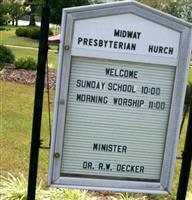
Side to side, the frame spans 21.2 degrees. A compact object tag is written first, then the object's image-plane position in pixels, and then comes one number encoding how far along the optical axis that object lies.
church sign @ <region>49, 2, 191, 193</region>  4.13
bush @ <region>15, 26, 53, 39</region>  41.34
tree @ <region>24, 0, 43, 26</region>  22.20
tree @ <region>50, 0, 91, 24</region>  41.84
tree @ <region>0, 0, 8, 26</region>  17.43
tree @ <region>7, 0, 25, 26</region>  17.68
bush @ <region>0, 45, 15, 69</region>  18.94
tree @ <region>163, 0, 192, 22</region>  45.22
